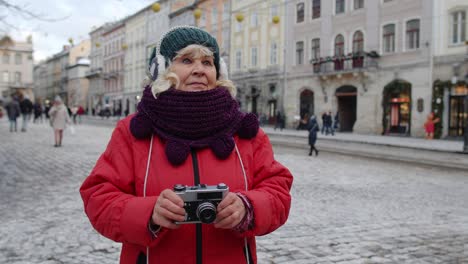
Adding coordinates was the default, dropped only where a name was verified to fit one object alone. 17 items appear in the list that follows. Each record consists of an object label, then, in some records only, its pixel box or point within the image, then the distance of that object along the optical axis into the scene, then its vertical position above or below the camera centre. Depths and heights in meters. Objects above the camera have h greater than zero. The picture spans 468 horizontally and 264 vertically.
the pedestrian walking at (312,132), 15.49 -0.45
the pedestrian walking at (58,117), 15.55 -0.01
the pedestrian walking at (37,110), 37.30 +0.52
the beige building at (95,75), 80.94 +7.74
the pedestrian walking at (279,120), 35.00 -0.12
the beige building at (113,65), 71.81 +8.70
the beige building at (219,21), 43.59 +9.72
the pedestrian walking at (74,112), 37.49 +0.39
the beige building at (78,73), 92.69 +9.06
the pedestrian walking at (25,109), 24.70 +0.40
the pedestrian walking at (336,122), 32.19 -0.21
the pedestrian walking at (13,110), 23.12 +0.33
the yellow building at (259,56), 37.19 +5.50
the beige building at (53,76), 101.11 +10.02
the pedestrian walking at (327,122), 29.55 -0.20
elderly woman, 1.79 -0.21
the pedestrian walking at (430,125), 24.92 -0.28
